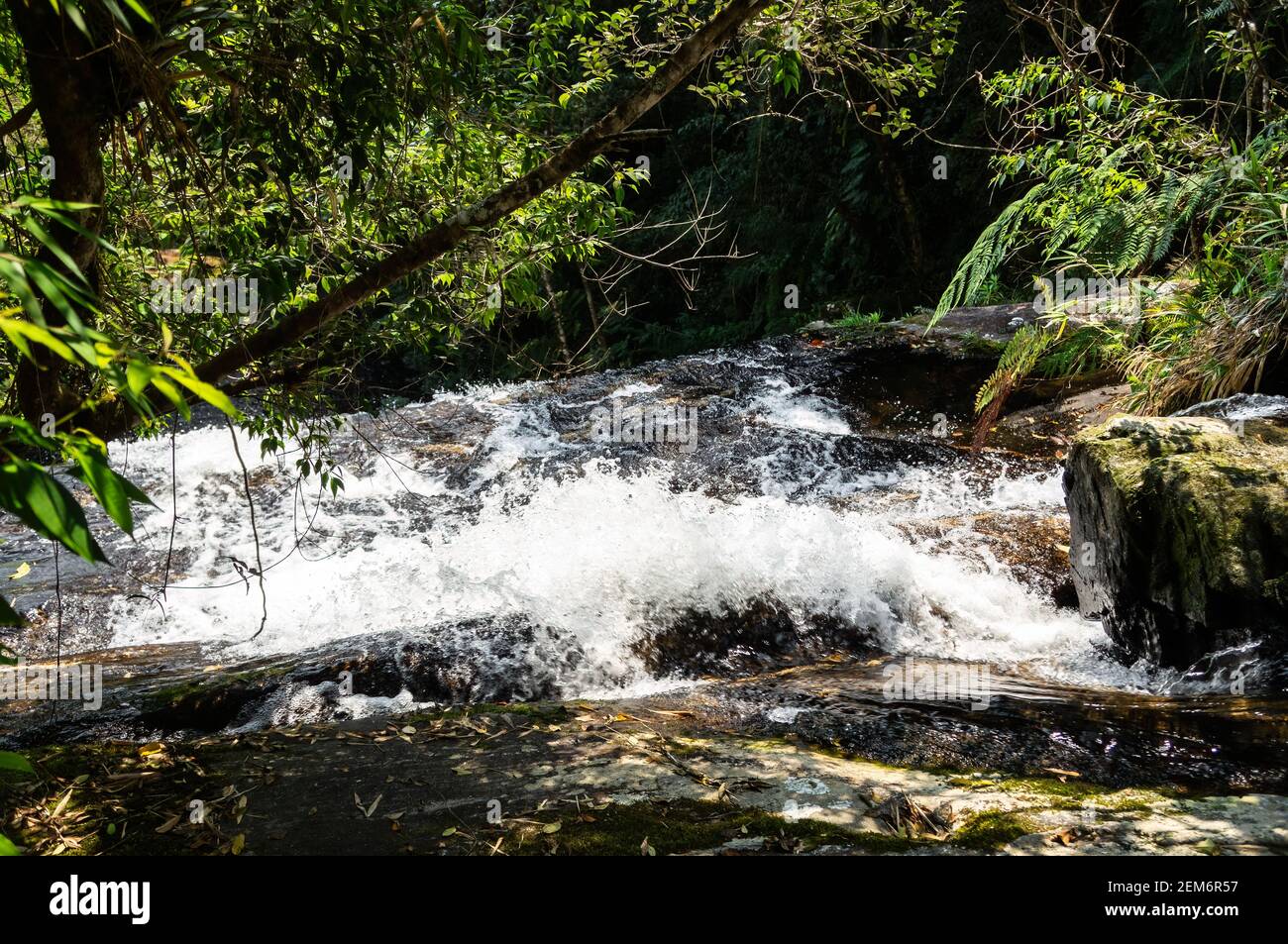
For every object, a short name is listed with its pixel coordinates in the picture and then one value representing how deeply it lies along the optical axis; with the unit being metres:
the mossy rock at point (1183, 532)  4.23
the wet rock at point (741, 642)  4.76
